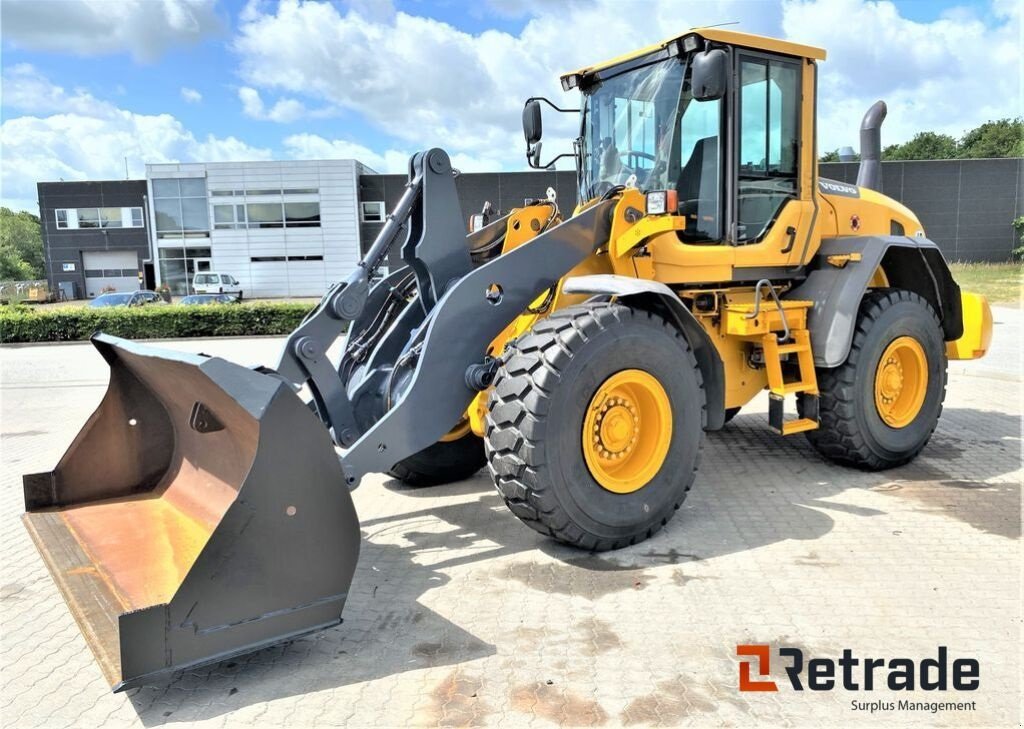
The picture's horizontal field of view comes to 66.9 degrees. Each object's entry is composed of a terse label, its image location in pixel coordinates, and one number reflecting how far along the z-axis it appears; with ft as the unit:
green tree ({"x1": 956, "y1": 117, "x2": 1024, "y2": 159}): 185.98
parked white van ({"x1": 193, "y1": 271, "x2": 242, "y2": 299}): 120.88
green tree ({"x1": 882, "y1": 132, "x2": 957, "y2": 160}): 205.16
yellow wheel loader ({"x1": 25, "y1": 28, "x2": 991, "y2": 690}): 10.34
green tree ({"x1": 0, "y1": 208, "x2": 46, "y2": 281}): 224.94
